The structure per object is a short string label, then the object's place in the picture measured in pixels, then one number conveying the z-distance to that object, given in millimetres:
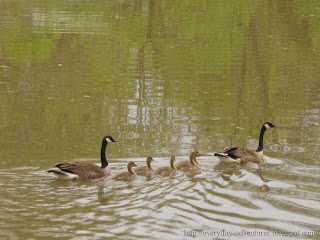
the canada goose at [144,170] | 11289
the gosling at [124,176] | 10917
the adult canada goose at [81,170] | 10789
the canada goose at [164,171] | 11195
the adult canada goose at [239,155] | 11742
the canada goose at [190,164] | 11391
